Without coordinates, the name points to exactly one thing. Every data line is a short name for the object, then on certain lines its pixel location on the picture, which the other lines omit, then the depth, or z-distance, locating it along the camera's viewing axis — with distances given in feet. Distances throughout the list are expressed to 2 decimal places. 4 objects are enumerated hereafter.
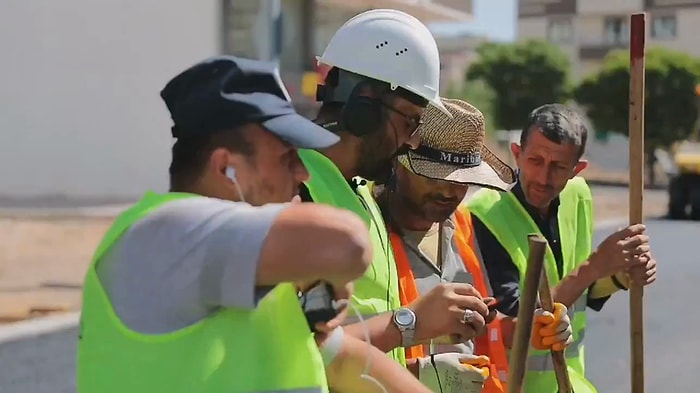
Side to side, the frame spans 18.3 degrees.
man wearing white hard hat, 15.80
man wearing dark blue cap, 11.23
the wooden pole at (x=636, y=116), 19.38
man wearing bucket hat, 18.39
